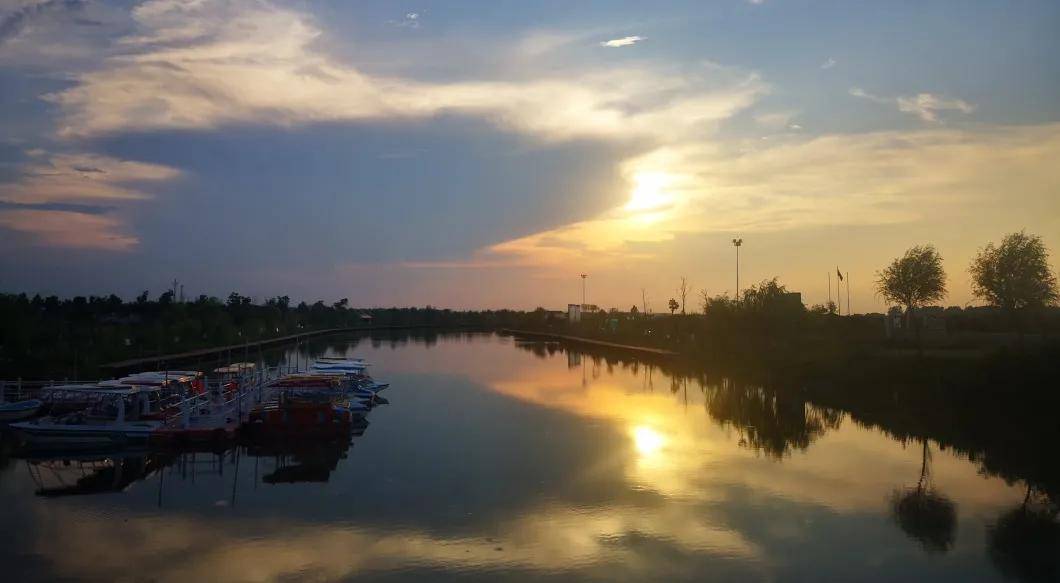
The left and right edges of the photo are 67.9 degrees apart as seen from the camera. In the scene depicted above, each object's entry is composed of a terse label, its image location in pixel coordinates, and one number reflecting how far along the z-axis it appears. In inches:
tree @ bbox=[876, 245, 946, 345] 1727.4
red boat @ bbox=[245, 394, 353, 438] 883.4
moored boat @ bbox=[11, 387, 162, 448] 829.2
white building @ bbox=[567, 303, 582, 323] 4612.5
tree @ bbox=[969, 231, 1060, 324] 1423.5
